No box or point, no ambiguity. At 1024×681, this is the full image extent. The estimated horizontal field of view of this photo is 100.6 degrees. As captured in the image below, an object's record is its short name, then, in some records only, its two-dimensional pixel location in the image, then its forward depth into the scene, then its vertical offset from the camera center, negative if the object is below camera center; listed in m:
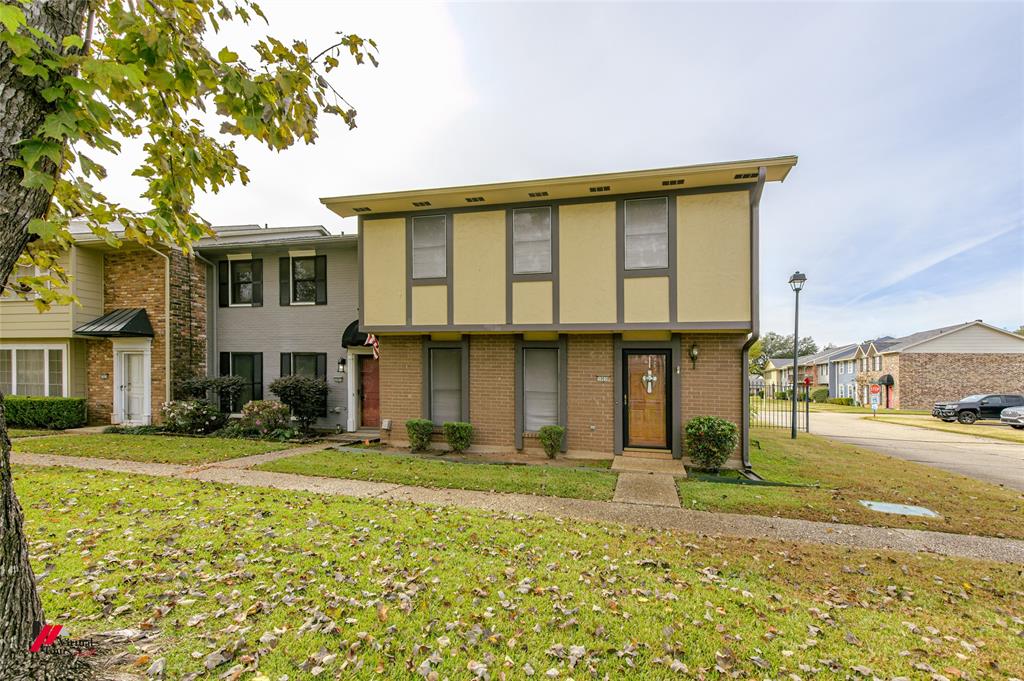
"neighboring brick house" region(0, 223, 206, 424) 12.73 +0.41
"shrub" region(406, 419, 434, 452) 9.61 -1.91
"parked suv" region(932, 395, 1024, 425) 21.11 -3.11
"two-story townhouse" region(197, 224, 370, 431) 12.88 +1.05
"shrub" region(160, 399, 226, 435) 11.90 -1.91
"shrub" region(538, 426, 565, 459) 9.02 -1.95
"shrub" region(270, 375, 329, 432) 12.22 -1.37
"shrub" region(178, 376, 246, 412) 12.67 -1.20
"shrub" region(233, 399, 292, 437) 11.52 -1.91
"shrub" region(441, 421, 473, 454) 9.41 -1.91
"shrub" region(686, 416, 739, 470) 7.92 -1.78
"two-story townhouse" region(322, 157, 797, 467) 8.26 +0.95
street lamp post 13.34 +1.92
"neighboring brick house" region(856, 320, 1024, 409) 28.20 -1.43
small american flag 10.69 +0.05
